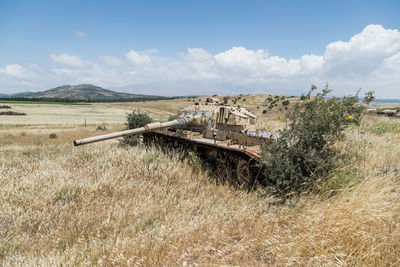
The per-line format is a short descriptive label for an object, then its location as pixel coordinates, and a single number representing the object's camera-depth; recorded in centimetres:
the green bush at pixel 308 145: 466
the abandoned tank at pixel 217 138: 634
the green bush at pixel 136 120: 1650
